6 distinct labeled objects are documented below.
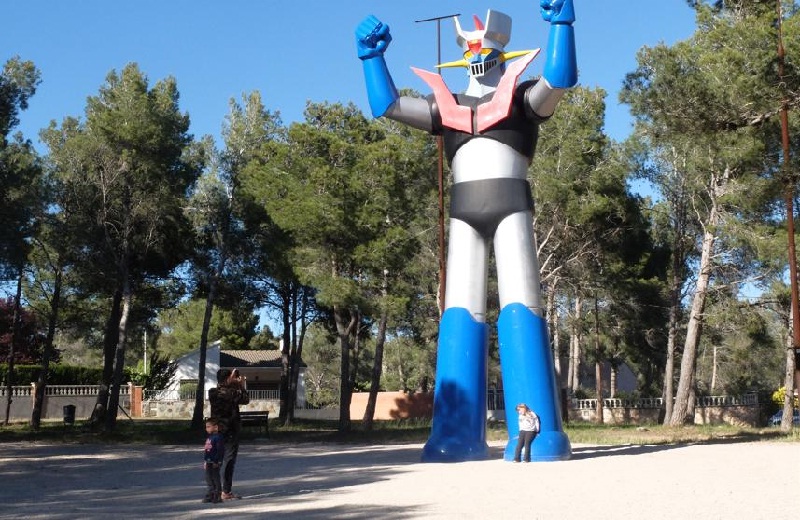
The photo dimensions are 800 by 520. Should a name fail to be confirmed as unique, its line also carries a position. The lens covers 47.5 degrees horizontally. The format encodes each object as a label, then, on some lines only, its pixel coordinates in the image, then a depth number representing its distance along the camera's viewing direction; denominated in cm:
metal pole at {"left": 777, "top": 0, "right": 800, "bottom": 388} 1601
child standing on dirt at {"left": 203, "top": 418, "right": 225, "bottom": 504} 955
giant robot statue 1403
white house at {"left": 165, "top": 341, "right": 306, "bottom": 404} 5044
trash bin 3249
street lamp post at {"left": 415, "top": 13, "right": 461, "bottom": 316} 2091
